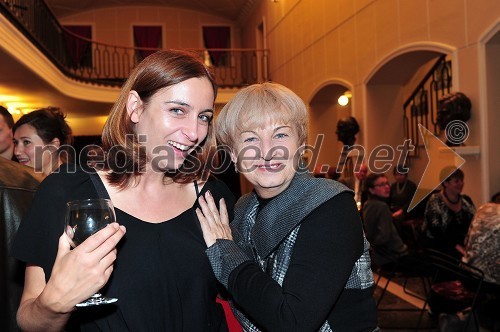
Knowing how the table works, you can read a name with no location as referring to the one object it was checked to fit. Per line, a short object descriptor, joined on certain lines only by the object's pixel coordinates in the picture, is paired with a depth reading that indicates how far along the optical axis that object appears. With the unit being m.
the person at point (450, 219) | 4.68
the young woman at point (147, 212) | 1.32
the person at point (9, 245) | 1.48
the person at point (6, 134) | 3.05
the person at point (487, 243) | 3.48
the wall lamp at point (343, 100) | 8.76
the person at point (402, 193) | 6.96
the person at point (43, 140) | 3.07
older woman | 1.25
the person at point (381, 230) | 4.77
